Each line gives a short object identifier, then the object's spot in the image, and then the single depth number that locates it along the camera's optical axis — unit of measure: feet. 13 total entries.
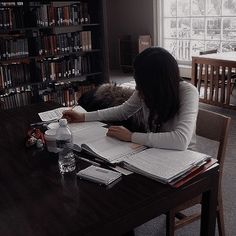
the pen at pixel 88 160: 4.20
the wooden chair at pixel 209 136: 4.86
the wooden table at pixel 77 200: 3.00
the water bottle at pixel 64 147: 4.17
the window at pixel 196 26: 19.83
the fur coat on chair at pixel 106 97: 7.63
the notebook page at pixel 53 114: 6.26
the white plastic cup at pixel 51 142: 4.55
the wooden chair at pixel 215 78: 14.47
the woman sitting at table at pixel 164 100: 4.49
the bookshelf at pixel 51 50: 12.85
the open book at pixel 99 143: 4.31
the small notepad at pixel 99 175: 3.68
